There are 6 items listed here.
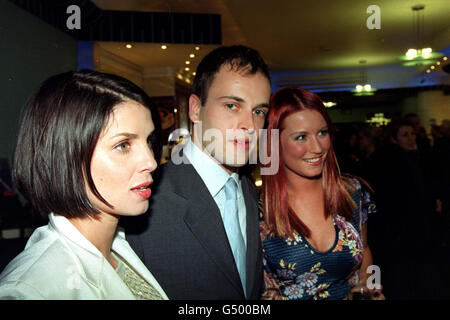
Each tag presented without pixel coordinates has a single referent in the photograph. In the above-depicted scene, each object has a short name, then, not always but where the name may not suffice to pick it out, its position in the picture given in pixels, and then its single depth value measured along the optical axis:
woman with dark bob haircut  0.78
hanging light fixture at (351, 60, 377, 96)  2.10
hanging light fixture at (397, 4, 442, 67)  2.60
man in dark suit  1.11
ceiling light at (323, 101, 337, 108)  1.81
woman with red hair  1.48
